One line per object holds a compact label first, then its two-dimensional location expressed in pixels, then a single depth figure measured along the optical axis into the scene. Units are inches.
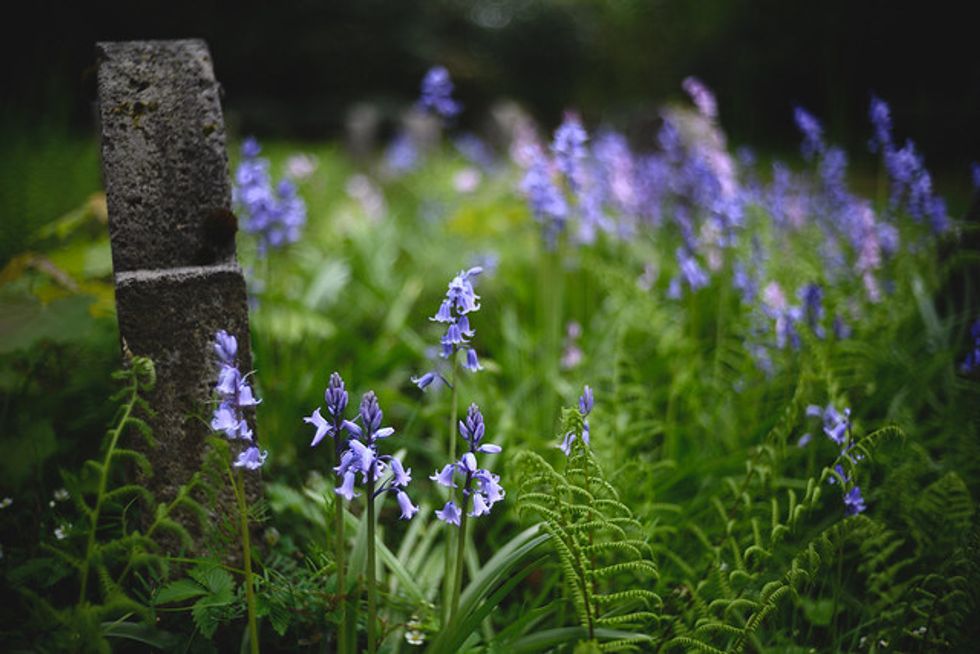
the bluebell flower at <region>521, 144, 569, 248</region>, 104.4
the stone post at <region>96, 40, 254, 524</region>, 61.7
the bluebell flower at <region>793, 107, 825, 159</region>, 124.4
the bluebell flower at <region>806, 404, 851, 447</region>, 69.3
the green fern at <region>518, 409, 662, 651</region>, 55.4
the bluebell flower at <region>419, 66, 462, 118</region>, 125.0
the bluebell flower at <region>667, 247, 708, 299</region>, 104.3
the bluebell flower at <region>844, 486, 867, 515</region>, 66.0
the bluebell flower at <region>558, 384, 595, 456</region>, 59.1
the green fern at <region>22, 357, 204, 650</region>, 47.3
